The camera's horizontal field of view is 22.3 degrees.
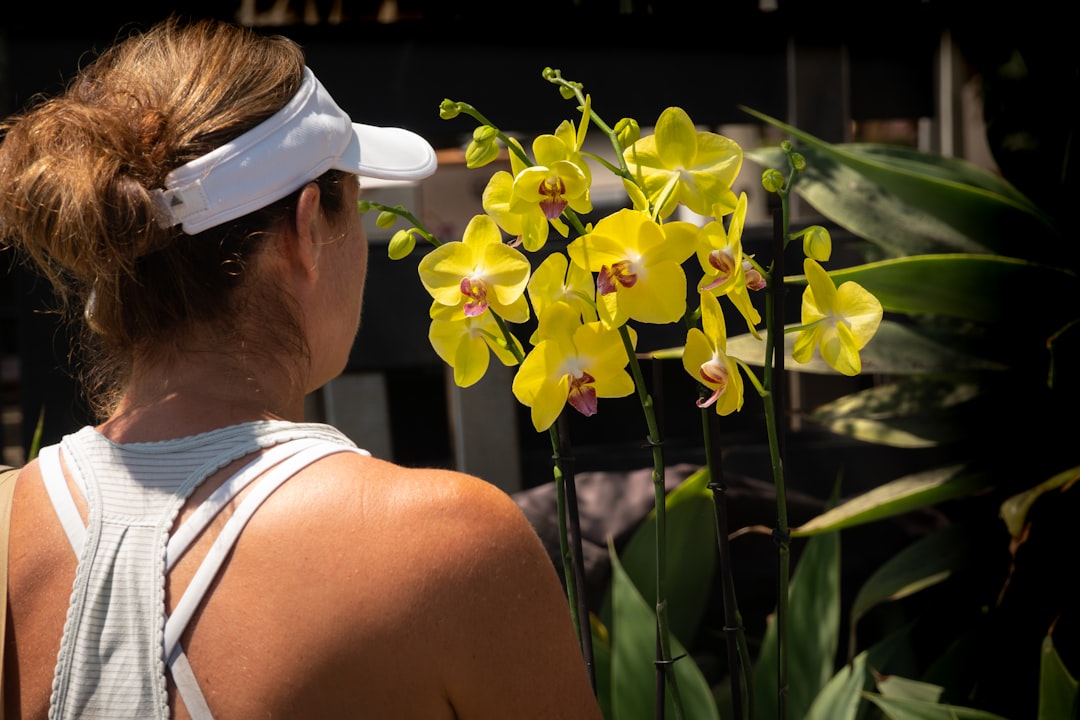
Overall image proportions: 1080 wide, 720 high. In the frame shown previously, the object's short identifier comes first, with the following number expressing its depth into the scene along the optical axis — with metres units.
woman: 2.01
